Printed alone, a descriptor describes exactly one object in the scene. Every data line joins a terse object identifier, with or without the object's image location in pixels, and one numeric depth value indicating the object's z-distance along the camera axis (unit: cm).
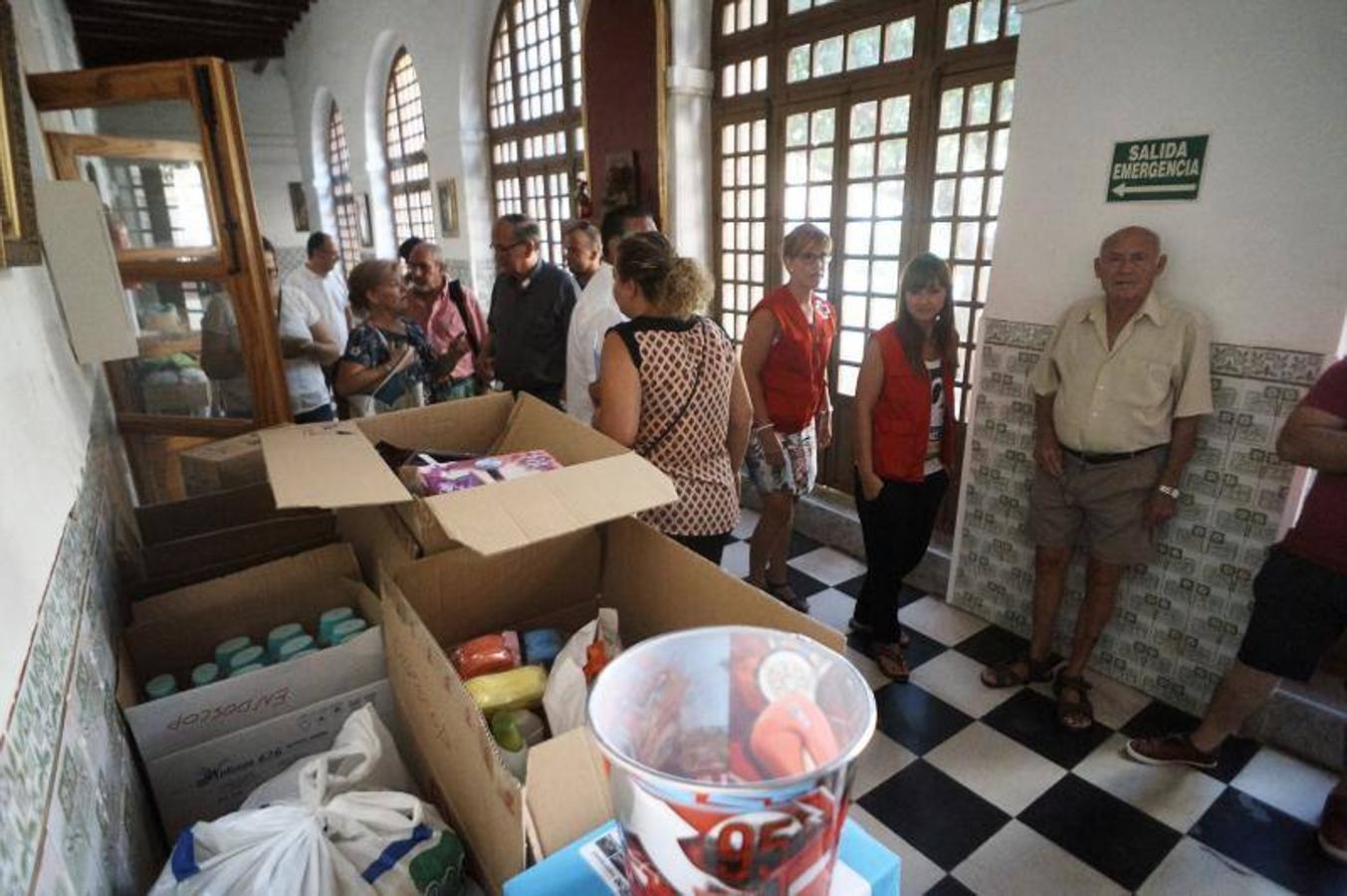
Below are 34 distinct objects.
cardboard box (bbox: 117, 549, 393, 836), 114
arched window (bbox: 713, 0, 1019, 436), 265
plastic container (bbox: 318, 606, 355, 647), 141
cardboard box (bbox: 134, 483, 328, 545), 180
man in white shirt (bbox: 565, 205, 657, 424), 260
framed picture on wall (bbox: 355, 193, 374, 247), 823
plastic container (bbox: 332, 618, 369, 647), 138
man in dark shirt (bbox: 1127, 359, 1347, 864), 160
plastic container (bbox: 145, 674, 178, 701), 128
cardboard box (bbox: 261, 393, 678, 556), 99
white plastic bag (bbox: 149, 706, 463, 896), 85
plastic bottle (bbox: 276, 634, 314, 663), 137
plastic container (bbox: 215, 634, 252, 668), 139
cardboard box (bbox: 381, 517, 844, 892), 78
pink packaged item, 120
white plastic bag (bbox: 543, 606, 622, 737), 106
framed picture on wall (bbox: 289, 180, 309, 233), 1035
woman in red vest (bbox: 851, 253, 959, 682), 217
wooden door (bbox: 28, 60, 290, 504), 195
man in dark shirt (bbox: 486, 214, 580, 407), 295
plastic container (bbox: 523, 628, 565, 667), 127
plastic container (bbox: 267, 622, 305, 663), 141
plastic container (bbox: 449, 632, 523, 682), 120
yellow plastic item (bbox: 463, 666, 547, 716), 110
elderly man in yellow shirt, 196
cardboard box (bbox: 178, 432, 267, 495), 202
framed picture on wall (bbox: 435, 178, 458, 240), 635
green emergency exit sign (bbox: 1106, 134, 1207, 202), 192
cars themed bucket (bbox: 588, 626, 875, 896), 49
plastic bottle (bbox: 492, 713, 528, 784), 96
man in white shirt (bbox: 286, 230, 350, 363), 365
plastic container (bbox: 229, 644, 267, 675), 136
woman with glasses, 243
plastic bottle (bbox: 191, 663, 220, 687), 132
